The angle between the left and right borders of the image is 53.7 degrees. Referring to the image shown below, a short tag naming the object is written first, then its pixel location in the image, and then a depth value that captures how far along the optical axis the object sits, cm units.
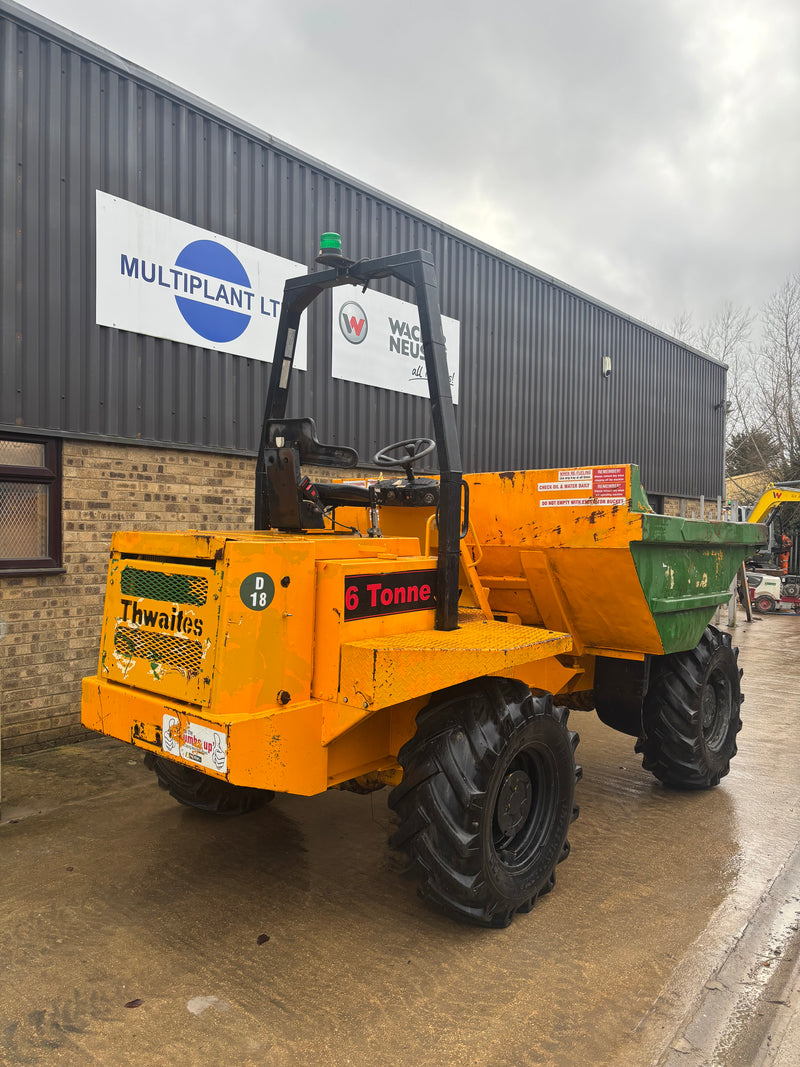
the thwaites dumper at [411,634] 308
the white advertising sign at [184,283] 669
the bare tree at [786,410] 2720
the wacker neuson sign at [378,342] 897
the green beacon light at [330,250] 353
